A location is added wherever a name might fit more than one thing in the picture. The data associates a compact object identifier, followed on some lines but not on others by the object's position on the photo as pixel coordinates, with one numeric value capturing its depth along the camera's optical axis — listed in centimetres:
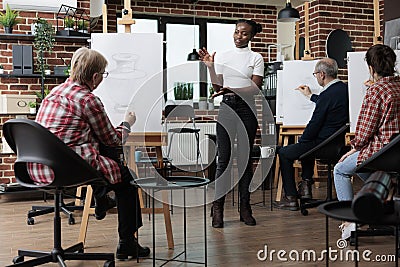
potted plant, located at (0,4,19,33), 534
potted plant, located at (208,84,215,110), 763
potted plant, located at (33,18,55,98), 532
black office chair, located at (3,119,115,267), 242
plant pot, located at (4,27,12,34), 536
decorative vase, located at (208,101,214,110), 765
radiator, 742
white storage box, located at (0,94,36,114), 537
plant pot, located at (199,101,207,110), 771
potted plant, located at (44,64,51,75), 546
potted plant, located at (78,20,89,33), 569
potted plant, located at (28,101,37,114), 536
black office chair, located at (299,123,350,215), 403
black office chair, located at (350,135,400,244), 267
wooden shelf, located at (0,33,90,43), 540
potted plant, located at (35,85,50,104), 538
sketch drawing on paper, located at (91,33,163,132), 360
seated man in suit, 418
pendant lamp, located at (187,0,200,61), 732
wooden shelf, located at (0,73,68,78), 537
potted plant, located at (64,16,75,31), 560
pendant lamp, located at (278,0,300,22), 573
